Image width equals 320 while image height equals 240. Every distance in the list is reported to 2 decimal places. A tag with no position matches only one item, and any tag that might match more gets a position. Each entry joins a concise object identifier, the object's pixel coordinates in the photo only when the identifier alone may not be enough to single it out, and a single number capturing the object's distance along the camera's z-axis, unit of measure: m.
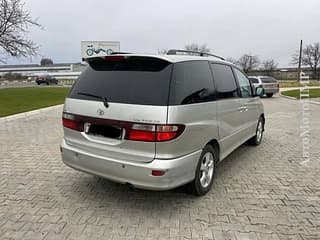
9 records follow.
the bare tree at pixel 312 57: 69.88
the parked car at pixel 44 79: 42.50
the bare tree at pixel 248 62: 70.94
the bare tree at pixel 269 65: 71.86
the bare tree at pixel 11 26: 16.31
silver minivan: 2.94
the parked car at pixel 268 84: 20.45
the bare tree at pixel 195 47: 59.34
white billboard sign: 23.48
